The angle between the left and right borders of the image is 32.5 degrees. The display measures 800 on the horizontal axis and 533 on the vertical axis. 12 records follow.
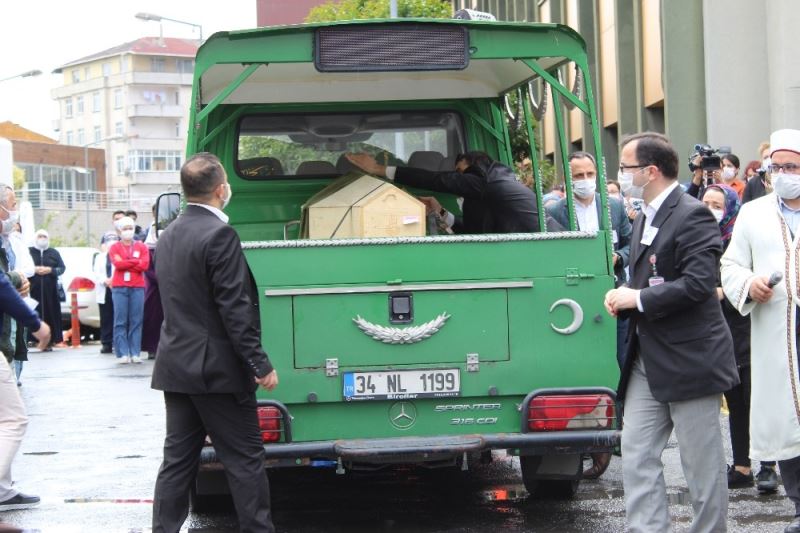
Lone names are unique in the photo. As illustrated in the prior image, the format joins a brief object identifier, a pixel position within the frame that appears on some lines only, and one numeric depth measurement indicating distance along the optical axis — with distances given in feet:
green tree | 103.55
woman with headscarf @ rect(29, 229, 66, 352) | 69.77
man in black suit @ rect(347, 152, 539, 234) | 28.53
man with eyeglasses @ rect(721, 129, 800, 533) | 21.54
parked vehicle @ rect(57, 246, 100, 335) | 80.02
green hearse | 23.27
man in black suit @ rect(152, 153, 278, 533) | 20.45
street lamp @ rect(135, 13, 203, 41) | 121.49
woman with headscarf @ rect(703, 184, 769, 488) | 27.02
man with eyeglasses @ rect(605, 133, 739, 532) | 19.21
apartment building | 414.21
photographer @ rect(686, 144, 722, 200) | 31.91
